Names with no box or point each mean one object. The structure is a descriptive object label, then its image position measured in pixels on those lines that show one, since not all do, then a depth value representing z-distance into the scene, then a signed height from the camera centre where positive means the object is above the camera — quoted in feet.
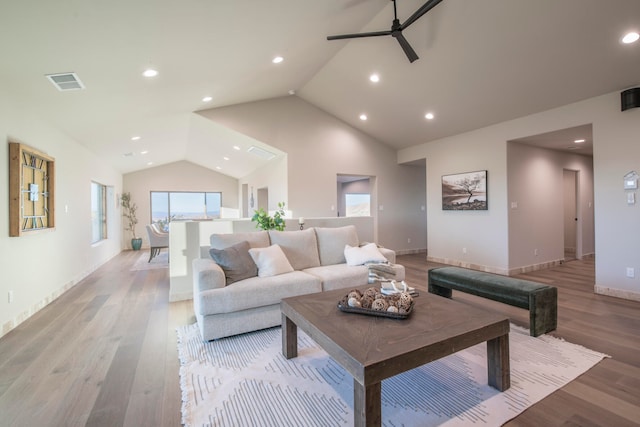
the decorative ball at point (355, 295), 6.84 -1.97
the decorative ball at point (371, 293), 6.97 -1.97
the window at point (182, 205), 32.86 +1.09
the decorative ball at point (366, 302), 6.60 -2.06
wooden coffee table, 4.59 -2.33
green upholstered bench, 8.69 -2.68
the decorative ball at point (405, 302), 6.33 -2.02
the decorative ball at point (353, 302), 6.59 -2.06
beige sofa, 8.68 -2.16
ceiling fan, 9.55 +6.13
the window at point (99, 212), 21.50 +0.28
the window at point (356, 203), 33.87 +0.98
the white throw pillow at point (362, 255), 11.90 -1.79
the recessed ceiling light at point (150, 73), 10.30 +5.09
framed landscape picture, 17.94 +1.21
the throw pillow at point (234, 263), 9.57 -1.65
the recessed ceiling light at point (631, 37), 9.83 +5.80
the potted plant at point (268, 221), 13.03 -0.37
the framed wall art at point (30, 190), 9.54 +0.97
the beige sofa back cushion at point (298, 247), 11.54 -1.38
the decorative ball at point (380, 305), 6.39 -2.06
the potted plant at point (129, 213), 30.53 +0.22
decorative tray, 6.21 -2.19
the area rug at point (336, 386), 5.50 -3.82
